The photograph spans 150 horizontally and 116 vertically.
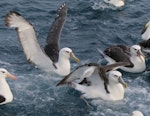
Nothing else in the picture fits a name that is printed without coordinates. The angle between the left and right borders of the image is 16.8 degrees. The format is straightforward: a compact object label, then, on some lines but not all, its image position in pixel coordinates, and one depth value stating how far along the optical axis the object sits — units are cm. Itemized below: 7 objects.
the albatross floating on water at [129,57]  1573
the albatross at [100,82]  1365
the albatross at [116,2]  2105
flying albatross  1392
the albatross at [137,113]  1227
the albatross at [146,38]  1697
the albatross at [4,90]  1341
